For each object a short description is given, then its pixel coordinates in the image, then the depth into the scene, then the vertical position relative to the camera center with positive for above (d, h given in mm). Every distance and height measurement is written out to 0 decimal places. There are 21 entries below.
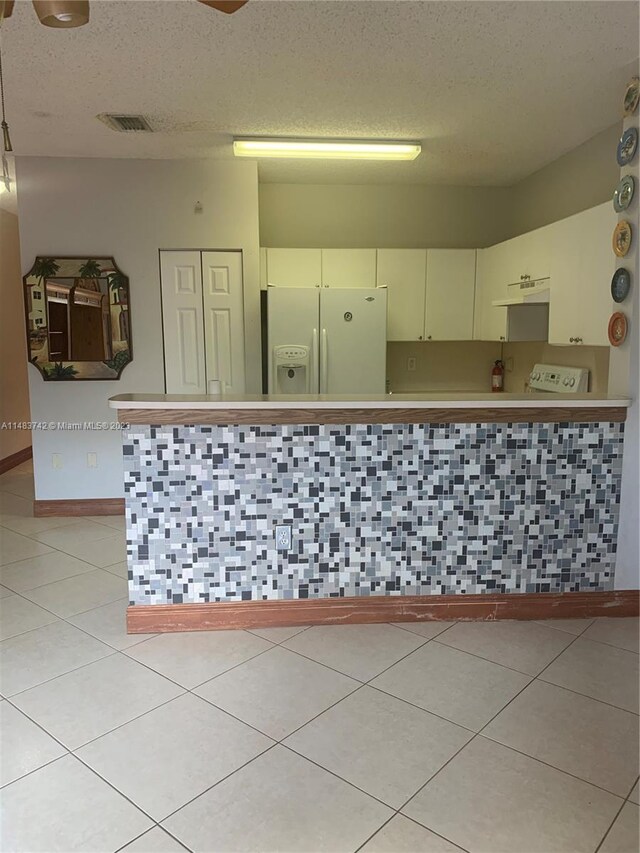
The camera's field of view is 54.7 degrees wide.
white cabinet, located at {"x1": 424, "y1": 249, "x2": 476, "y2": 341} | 4836 +407
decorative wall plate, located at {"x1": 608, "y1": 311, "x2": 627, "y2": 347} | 2893 +79
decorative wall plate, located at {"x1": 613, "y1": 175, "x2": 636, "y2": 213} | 2805 +697
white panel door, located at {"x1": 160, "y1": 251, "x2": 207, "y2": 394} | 4492 +181
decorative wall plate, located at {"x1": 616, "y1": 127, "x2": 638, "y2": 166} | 2762 +894
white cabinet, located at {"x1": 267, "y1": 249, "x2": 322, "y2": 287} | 4758 +609
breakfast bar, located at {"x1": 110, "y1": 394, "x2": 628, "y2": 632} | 2738 -726
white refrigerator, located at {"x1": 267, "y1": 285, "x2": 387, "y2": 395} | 4391 +60
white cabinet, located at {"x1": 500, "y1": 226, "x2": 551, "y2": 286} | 3847 +587
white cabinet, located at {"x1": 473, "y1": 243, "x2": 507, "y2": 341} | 4543 +371
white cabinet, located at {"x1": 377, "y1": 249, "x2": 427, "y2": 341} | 4809 +451
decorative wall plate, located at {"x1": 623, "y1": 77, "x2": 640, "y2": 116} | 2746 +1110
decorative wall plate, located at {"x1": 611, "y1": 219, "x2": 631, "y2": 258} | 2830 +495
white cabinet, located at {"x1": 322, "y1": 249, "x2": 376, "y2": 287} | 4789 +604
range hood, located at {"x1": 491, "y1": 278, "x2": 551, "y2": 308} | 3869 +342
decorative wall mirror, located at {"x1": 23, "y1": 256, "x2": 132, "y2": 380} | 4430 +210
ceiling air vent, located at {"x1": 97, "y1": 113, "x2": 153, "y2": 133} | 3455 +1274
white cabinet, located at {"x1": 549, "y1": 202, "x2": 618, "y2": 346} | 3137 +375
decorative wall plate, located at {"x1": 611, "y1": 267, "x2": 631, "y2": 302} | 2861 +284
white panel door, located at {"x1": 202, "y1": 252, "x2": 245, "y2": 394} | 4492 +210
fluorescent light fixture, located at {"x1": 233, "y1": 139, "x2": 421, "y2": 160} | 3824 +1240
